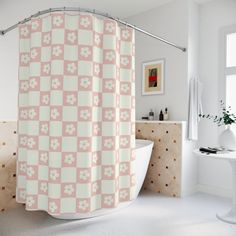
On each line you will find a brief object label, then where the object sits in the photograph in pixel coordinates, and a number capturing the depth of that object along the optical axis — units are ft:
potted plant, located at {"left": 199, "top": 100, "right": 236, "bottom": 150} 9.44
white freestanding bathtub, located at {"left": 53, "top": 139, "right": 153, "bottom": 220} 9.93
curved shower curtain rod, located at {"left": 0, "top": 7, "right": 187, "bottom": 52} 6.57
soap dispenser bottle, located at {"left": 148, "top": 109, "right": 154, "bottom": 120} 12.84
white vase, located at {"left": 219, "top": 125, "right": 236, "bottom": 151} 9.44
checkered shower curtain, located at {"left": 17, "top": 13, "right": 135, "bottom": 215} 6.15
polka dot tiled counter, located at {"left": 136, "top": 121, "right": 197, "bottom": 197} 11.52
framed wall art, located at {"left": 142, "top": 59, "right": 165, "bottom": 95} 12.65
